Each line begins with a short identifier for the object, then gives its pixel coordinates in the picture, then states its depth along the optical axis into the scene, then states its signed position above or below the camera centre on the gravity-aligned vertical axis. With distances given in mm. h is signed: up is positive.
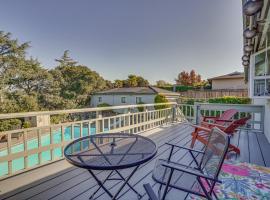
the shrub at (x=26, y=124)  9449 -1675
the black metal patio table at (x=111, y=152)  1303 -591
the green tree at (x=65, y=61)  18882 +4956
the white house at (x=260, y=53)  2862 +1209
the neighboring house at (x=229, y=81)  15529 +1758
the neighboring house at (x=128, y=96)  15734 +240
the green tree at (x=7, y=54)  11243 +3675
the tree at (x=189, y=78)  25349 +3390
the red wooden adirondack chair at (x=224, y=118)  3530 -533
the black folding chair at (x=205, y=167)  1172 -674
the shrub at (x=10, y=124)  9584 -1712
